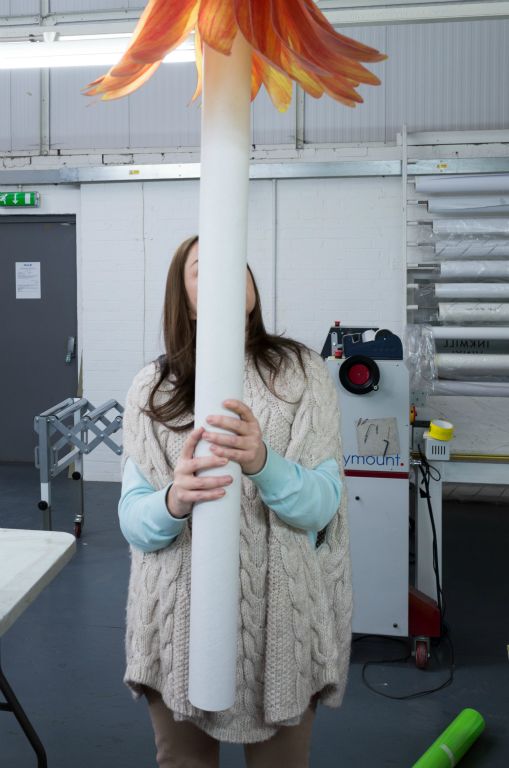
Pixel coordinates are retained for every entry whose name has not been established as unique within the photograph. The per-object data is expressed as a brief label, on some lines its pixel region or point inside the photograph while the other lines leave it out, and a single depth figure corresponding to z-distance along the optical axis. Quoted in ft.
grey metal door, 18.31
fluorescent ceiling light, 10.34
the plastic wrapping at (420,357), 10.43
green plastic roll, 6.29
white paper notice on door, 18.49
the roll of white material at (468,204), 14.06
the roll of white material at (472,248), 13.48
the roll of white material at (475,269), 13.44
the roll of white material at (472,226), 13.56
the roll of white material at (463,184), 14.28
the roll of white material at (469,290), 13.34
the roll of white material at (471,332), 12.01
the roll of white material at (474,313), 12.17
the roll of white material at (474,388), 10.75
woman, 3.11
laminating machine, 8.48
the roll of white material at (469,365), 10.88
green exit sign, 17.85
